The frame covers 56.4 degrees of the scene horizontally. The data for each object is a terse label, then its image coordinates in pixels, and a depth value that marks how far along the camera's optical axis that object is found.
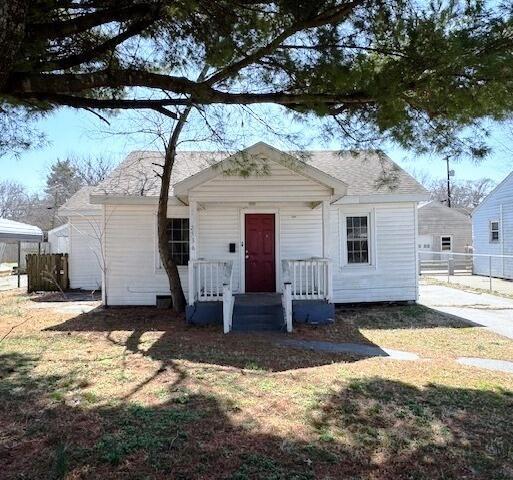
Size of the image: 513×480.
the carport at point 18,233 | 19.50
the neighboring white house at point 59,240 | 23.44
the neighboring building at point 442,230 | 37.59
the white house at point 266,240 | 12.50
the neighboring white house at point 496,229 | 21.38
